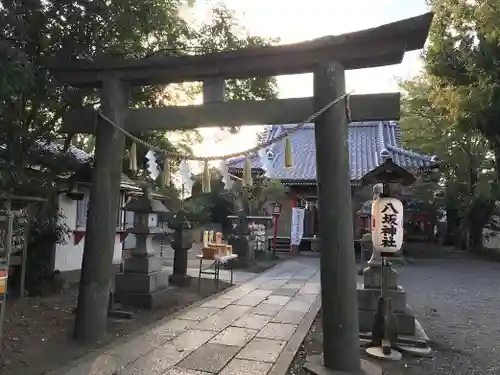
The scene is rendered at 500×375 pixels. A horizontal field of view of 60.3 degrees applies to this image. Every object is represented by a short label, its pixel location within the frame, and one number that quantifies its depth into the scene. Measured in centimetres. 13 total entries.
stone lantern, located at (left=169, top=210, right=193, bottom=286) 1077
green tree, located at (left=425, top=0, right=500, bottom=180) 1600
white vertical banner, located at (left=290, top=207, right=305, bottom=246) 2117
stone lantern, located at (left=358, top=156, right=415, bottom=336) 666
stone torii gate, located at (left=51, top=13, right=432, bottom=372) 495
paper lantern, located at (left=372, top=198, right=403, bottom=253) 610
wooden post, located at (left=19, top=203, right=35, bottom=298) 841
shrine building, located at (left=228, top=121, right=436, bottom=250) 2206
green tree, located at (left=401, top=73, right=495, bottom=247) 2048
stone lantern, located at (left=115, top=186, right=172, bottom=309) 811
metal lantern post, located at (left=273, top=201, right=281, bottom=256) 2175
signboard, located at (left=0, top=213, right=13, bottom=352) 423
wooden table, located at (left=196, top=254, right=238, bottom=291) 1082
